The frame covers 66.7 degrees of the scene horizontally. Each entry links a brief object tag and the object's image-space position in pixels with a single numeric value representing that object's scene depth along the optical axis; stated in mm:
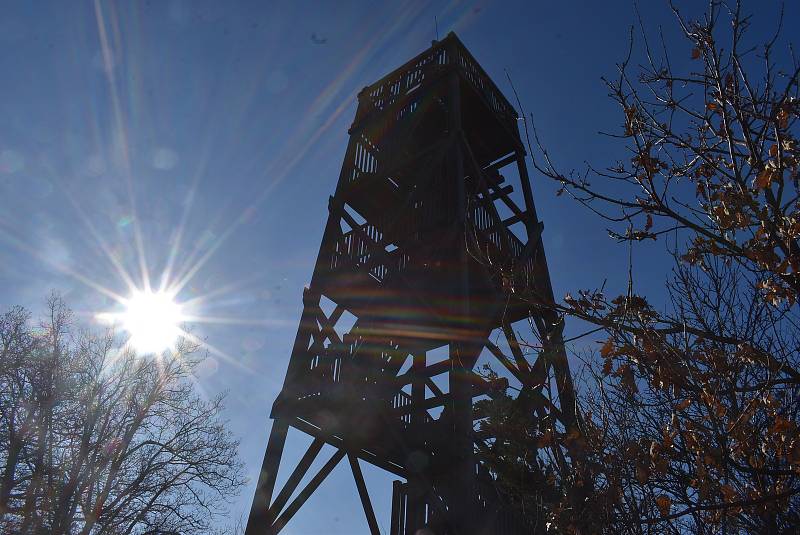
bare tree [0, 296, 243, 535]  11891
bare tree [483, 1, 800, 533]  3443
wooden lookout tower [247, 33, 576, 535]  7254
